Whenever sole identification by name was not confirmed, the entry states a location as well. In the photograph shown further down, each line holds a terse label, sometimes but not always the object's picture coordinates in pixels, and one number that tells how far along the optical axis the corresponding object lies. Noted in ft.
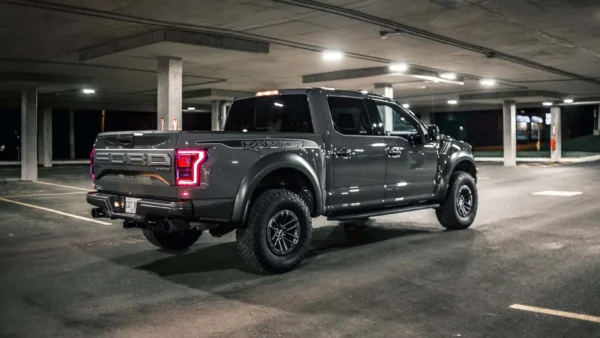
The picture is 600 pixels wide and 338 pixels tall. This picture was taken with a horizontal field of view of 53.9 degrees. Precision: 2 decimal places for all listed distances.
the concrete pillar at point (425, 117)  152.25
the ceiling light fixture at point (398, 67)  61.14
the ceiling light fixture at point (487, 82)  79.40
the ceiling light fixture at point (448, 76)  69.94
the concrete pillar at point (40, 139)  120.67
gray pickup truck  20.08
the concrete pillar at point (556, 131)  116.88
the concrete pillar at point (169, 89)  50.60
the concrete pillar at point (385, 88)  75.10
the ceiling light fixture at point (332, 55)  52.47
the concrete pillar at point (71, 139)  150.36
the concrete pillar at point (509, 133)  104.36
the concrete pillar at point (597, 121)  190.49
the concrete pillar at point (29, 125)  77.94
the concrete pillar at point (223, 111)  103.91
